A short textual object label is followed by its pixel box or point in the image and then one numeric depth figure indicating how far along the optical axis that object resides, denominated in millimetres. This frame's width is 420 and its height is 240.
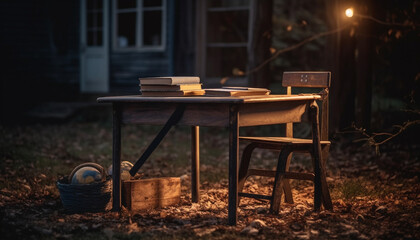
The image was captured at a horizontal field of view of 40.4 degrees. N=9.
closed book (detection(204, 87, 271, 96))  4727
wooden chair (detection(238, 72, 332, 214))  4883
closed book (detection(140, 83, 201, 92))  4863
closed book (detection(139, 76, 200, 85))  4840
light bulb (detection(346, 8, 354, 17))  6881
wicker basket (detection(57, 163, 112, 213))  4971
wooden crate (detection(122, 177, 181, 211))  5066
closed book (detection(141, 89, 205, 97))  4852
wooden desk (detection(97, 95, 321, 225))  4440
